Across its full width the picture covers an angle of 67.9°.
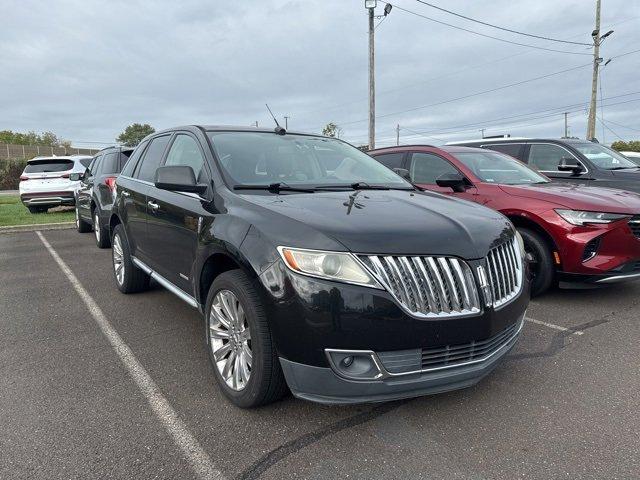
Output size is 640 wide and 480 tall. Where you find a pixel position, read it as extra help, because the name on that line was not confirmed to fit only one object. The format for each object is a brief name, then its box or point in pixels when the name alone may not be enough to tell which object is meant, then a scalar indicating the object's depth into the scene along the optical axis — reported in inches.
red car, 175.0
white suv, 527.5
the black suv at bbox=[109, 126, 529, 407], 89.7
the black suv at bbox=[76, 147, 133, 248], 284.0
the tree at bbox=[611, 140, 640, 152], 1674.5
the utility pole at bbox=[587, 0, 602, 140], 889.5
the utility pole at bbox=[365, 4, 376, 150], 775.7
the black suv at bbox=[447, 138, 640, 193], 280.7
